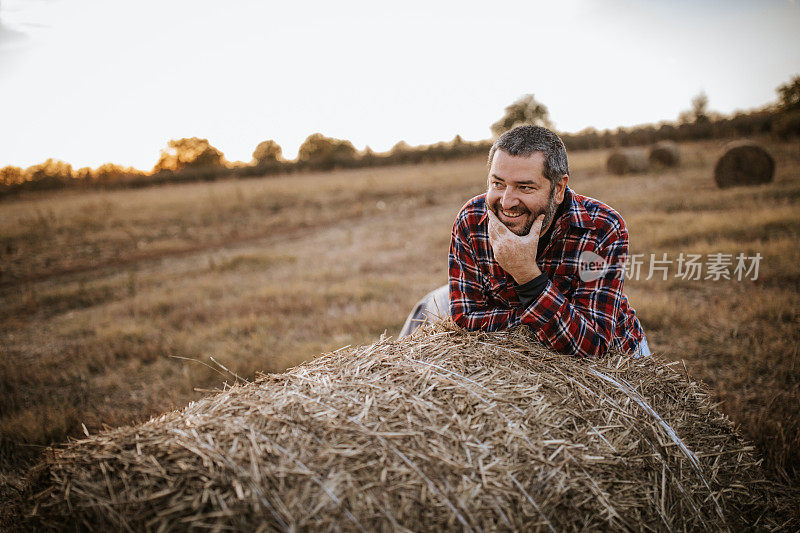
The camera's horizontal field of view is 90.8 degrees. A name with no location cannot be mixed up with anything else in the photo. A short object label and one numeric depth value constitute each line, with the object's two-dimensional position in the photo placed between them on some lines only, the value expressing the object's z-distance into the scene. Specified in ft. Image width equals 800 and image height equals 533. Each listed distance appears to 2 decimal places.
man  8.03
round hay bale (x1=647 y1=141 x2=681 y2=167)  69.10
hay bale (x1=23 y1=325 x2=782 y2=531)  5.49
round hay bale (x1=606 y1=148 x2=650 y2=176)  67.56
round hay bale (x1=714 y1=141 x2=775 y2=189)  45.57
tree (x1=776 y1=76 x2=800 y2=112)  103.71
